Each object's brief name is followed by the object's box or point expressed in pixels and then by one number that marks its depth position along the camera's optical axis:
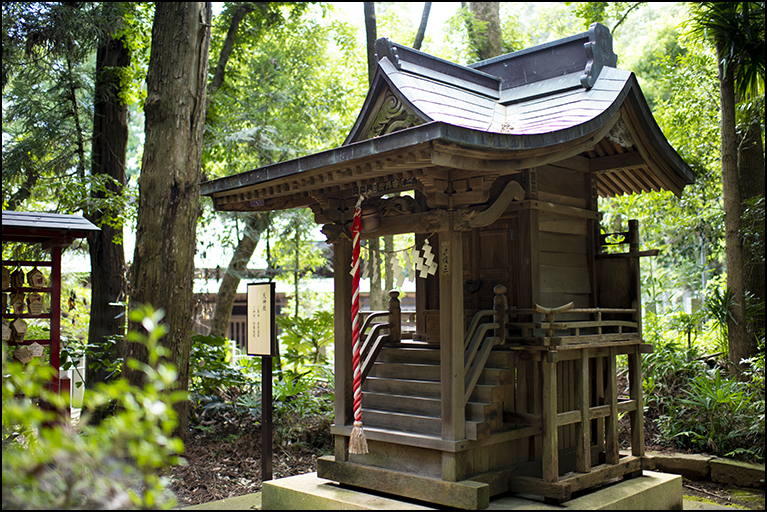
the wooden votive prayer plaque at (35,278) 7.12
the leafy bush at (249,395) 8.75
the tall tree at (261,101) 12.73
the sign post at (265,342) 5.99
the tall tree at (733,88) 8.08
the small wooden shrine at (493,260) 5.21
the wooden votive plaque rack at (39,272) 6.83
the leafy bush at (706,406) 7.53
